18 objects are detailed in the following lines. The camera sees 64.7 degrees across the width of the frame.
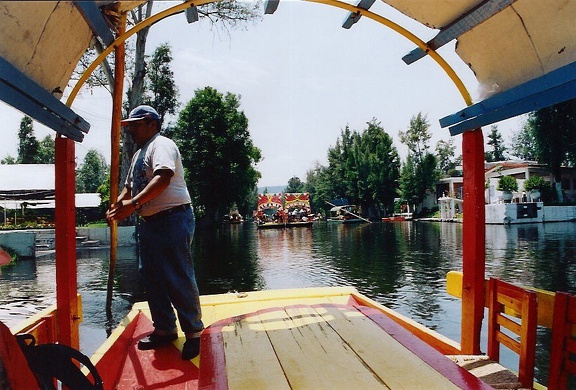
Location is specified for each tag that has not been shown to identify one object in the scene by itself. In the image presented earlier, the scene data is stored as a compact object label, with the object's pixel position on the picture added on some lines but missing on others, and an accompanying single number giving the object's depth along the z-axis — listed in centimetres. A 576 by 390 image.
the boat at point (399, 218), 5298
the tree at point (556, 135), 3800
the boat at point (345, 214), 5603
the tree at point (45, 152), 6480
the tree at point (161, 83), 3034
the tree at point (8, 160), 6912
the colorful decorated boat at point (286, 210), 4378
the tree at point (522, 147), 6588
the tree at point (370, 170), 5797
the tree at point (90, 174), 7943
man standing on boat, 281
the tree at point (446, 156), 6569
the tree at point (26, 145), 5388
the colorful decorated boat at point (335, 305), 173
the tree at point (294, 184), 13075
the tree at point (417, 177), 5275
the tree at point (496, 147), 7356
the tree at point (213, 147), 3703
